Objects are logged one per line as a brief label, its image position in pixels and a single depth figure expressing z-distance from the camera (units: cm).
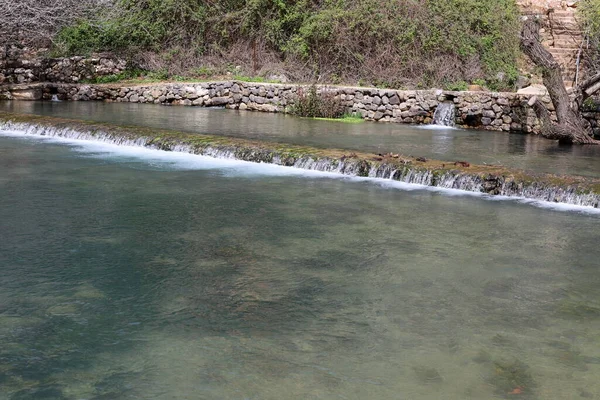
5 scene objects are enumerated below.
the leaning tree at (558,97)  1450
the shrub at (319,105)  1814
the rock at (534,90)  1737
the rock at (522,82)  1861
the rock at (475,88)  1822
